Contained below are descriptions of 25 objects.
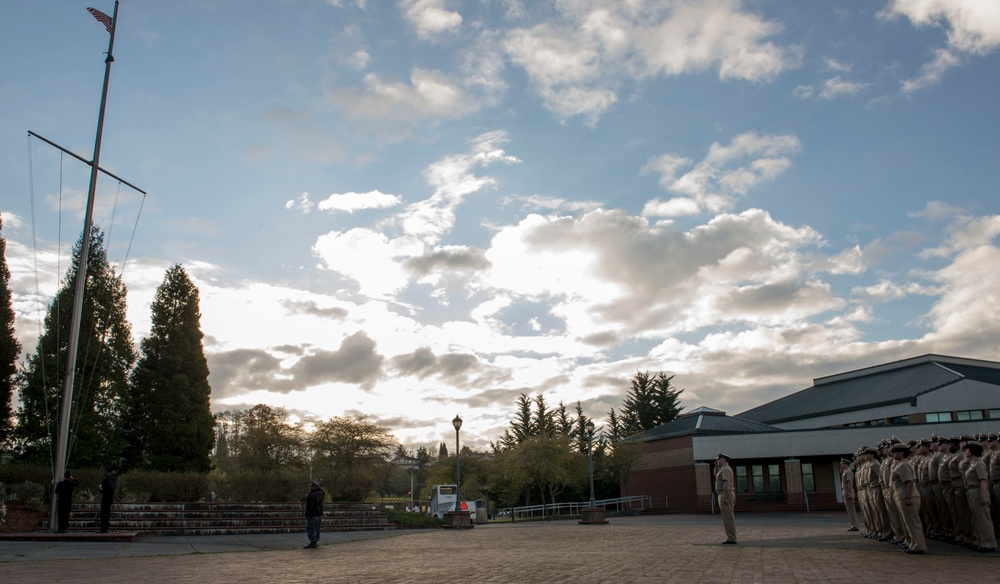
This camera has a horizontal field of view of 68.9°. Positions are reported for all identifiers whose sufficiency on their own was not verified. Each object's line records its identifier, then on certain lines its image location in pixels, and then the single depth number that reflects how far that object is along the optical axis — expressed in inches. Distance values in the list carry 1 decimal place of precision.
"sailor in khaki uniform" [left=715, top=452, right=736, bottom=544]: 636.1
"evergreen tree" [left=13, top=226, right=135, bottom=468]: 1277.1
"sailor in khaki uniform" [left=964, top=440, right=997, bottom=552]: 488.1
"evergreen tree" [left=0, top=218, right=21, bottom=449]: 1307.8
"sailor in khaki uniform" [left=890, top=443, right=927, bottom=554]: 502.6
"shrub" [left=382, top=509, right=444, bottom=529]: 1224.8
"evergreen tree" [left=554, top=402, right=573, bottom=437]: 3243.6
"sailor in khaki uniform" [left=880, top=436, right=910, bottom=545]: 562.3
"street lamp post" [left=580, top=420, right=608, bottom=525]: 1280.8
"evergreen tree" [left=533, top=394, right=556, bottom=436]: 2979.8
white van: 1924.3
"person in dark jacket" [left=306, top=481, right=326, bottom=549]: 716.7
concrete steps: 910.4
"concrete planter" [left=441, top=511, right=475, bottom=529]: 1216.8
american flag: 874.1
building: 1716.3
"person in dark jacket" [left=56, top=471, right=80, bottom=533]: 753.0
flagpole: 751.7
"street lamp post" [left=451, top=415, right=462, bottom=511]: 1275.5
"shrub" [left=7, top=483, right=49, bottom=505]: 861.2
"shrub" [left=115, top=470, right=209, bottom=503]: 1058.7
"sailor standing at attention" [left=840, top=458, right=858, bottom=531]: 785.6
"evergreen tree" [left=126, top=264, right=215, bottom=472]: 1498.5
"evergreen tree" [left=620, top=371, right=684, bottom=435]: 3287.4
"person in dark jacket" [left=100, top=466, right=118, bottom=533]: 773.9
